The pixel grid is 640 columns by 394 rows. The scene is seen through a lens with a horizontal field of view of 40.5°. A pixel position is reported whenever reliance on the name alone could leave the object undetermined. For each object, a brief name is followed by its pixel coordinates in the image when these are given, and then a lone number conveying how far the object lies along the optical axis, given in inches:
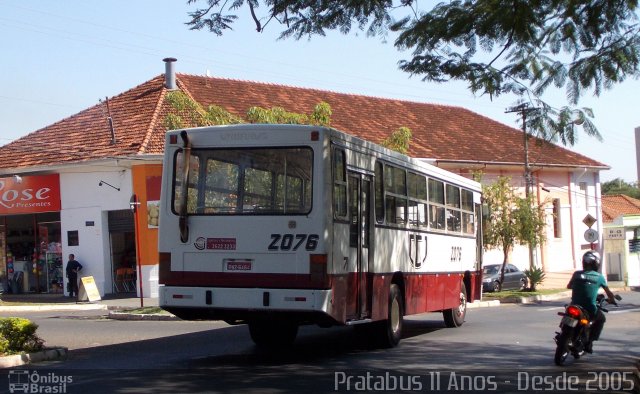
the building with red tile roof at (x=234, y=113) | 1230.3
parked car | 1430.9
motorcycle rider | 461.1
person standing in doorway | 1225.4
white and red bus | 448.5
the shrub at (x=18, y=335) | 502.3
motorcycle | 448.8
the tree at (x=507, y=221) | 1385.3
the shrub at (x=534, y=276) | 1392.7
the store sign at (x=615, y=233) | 1994.3
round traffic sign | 1448.1
